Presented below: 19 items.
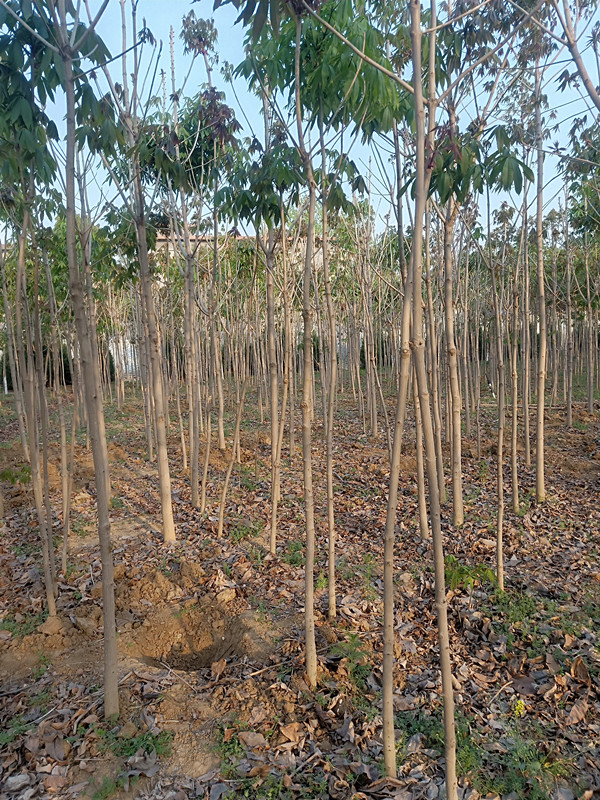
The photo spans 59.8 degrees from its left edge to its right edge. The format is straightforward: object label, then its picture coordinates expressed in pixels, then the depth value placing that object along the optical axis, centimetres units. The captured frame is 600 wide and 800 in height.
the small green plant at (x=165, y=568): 506
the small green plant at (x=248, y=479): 758
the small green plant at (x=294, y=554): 523
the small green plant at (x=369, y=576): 456
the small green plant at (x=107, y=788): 260
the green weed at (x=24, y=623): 404
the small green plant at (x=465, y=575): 448
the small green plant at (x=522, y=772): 260
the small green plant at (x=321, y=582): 468
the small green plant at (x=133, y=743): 286
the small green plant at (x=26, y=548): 550
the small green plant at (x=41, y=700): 322
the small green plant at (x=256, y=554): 525
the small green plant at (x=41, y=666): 354
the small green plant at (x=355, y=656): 344
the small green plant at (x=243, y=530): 586
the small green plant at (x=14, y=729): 294
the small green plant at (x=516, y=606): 406
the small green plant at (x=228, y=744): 284
